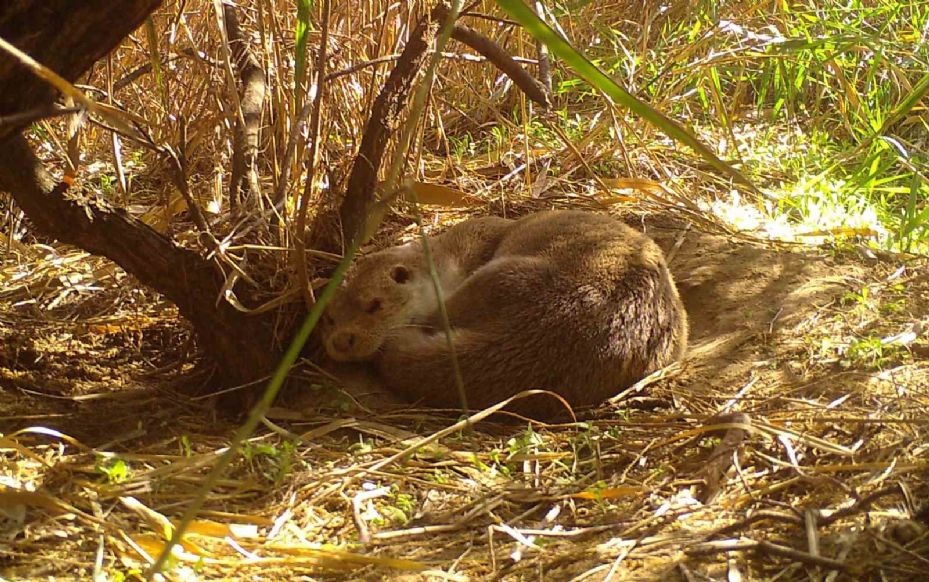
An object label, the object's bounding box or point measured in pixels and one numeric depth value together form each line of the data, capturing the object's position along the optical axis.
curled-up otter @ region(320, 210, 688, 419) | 2.97
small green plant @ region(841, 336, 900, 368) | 2.79
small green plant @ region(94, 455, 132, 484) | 2.21
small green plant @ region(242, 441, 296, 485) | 2.42
